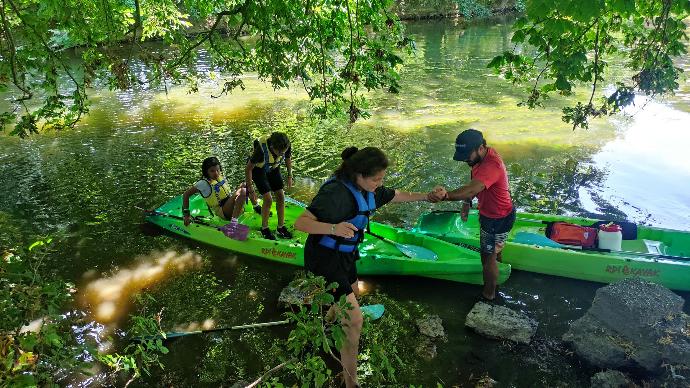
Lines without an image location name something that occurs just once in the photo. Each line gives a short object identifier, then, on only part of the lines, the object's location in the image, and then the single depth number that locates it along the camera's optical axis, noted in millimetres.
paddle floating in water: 5504
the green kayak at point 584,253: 6098
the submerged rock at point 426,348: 5297
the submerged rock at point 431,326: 5629
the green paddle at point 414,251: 6793
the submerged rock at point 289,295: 6141
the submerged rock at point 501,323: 5433
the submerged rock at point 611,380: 4570
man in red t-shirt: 5168
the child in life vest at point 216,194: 7441
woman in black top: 3656
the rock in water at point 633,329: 4684
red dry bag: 6648
